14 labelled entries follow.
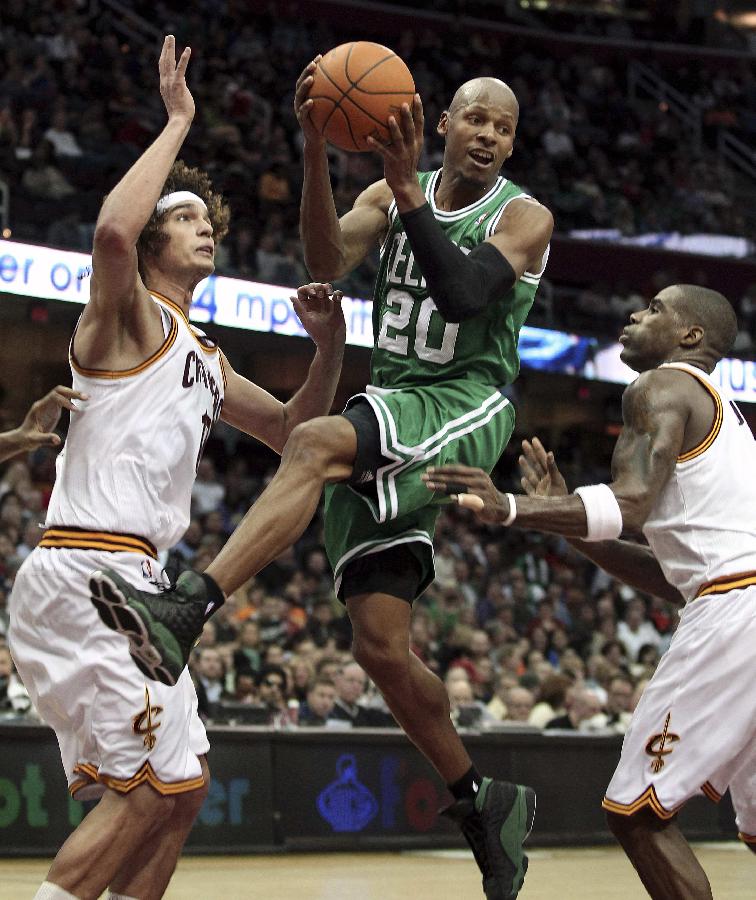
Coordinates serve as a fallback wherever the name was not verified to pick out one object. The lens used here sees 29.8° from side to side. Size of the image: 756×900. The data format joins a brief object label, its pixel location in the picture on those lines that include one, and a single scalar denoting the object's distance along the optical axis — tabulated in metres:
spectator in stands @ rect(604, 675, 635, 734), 11.52
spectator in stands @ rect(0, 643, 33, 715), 9.34
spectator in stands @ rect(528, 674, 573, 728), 11.38
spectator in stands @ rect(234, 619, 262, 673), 10.95
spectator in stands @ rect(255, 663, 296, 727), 10.45
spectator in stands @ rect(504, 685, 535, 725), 11.34
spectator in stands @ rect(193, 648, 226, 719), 10.30
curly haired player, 4.15
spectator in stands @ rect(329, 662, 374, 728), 10.22
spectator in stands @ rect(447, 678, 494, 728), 10.41
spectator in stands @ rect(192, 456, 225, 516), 14.50
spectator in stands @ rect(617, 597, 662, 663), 15.23
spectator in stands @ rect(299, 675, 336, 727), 10.19
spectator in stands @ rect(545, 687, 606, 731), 11.30
